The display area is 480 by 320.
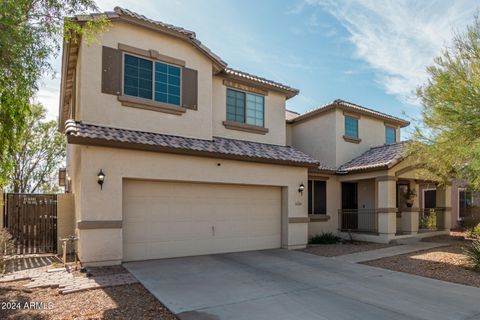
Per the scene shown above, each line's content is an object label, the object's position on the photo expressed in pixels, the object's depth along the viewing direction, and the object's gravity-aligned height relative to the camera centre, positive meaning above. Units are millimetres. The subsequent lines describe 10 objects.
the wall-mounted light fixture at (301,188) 13398 -328
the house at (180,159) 9484 +677
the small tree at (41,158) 25766 +1650
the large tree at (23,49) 5348 +2152
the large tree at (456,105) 9688 +2266
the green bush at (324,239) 14883 -2631
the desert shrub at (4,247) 7861 -1748
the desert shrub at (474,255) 9452 -2122
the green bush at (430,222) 18031 -2218
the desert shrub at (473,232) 14544 -2343
